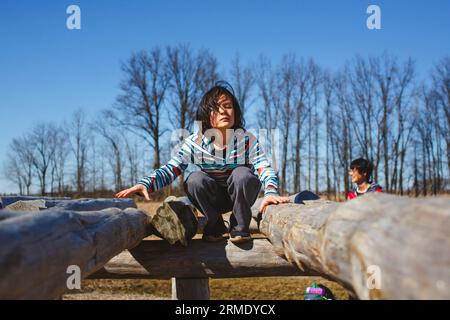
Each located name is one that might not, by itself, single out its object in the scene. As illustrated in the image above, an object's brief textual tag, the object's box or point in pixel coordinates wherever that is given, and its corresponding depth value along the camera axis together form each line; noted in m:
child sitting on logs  2.65
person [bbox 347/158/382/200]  5.05
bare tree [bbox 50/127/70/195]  33.20
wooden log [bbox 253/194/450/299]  0.83
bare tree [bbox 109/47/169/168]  24.23
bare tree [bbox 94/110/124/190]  30.14
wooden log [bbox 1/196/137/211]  3.30
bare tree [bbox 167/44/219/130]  24.56
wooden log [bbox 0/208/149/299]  0.98
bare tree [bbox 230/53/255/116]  23.73
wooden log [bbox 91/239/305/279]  2.71
